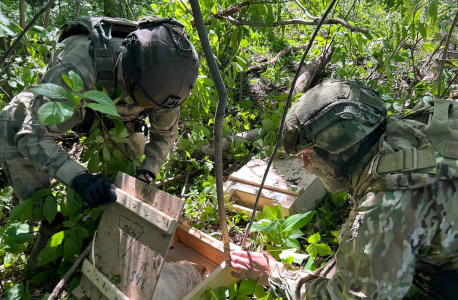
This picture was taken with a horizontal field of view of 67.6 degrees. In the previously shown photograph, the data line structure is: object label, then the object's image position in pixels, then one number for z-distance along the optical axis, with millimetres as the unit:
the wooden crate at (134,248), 1925
